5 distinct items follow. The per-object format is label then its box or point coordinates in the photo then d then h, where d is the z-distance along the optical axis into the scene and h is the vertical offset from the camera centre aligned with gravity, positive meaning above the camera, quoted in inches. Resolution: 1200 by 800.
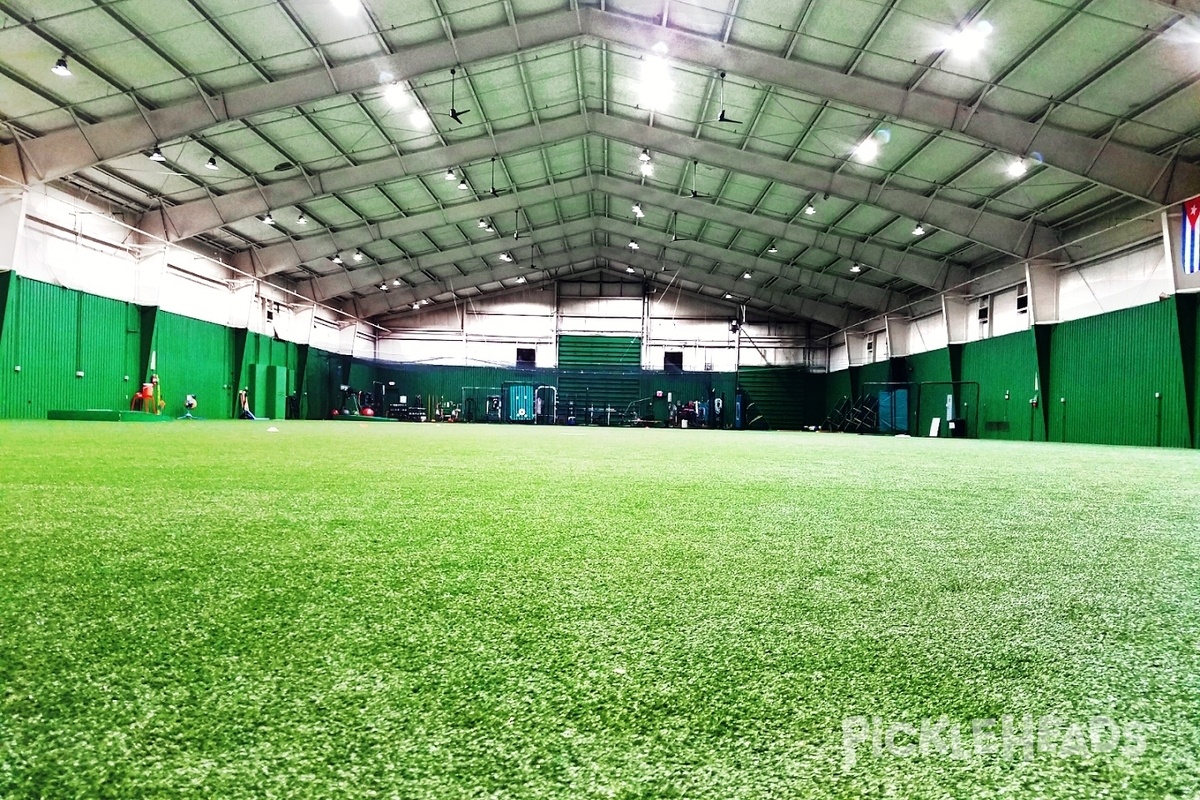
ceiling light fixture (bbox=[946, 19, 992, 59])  382.3 +234.5
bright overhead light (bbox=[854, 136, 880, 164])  551.2 +239.8
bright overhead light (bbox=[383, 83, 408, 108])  521.7 +276.8
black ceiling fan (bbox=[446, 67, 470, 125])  510.3 +278.1
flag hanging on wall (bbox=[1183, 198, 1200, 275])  454.9 +134.1
